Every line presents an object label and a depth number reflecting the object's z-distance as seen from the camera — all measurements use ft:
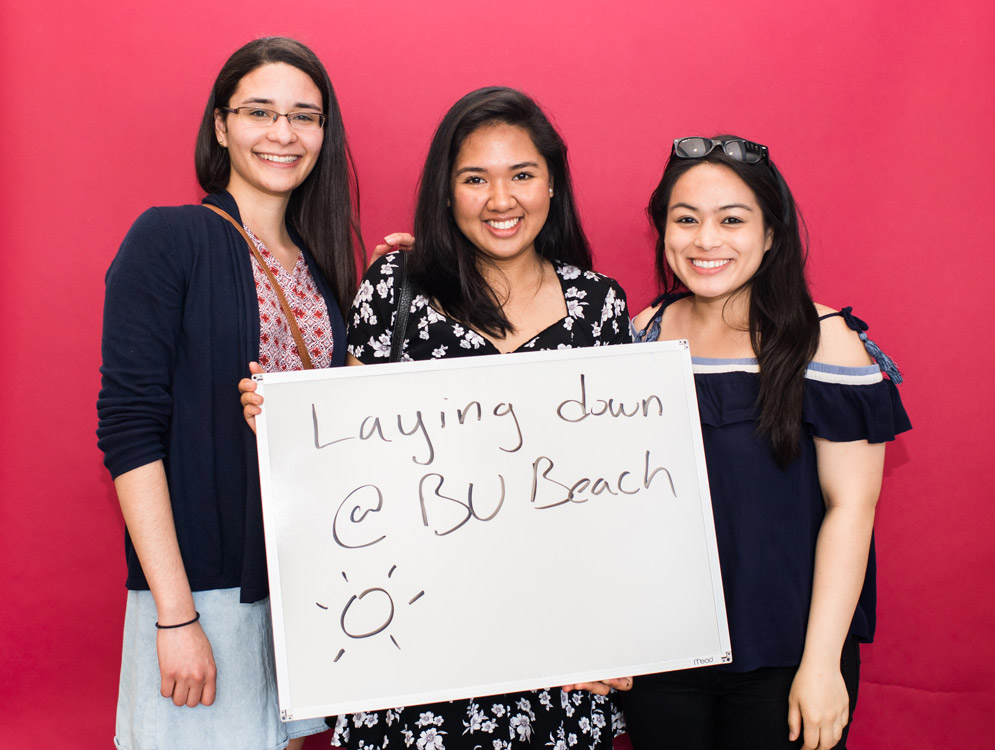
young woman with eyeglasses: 4.13
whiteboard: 3.82
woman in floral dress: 4.52
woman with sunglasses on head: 4.42
